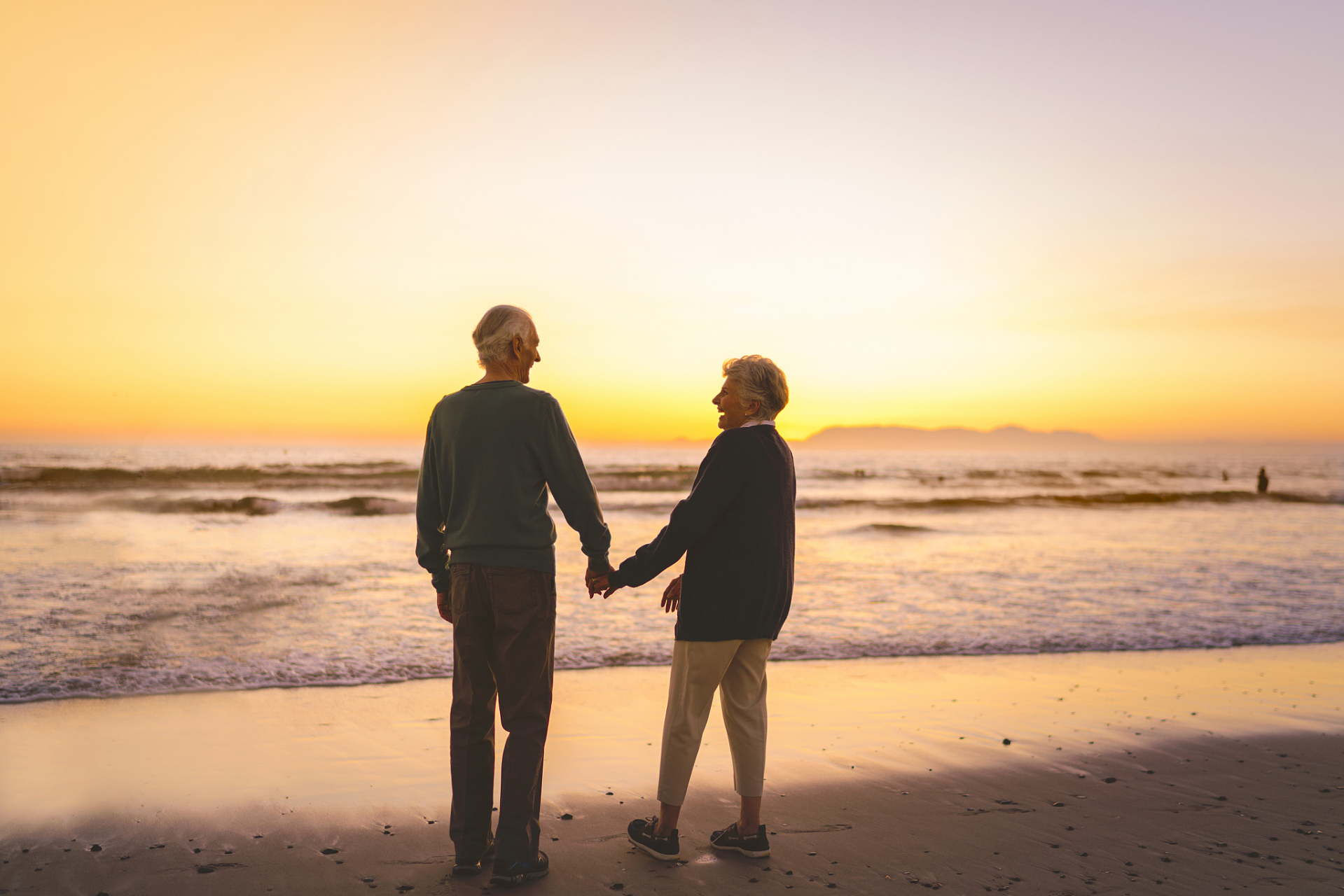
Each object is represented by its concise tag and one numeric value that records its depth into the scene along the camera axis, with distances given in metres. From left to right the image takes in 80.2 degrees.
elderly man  2.84
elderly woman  3.03
